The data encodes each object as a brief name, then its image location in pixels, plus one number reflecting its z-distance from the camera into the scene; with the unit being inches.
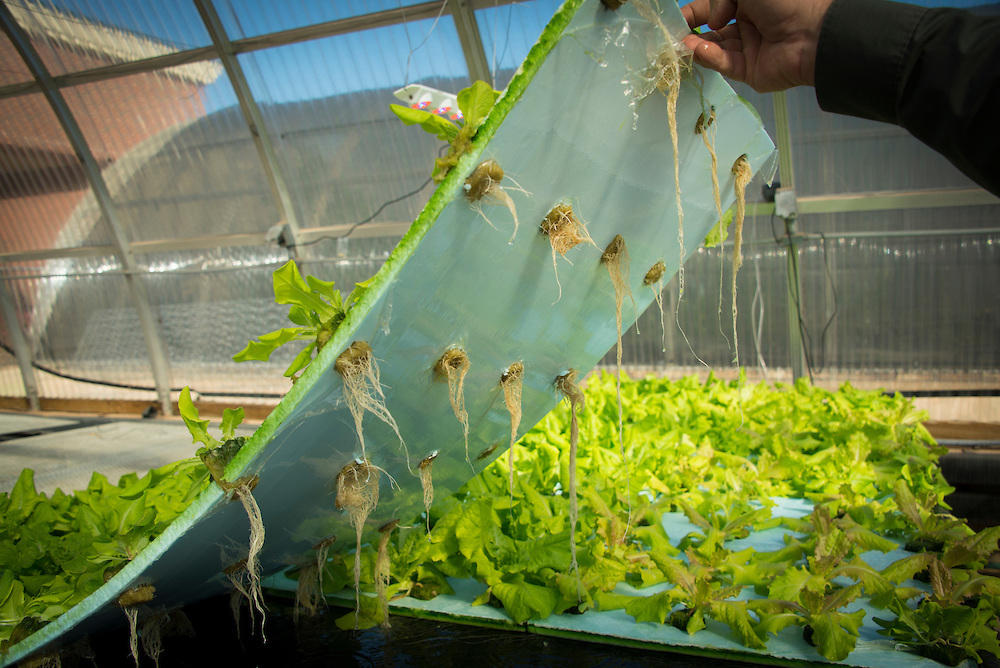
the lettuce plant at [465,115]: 28.5
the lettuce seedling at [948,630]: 37.5
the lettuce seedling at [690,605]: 41.0
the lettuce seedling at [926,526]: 51.6
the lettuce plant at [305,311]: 32.0
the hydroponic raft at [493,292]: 28.7
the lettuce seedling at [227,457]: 31.8
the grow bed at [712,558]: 40.4
